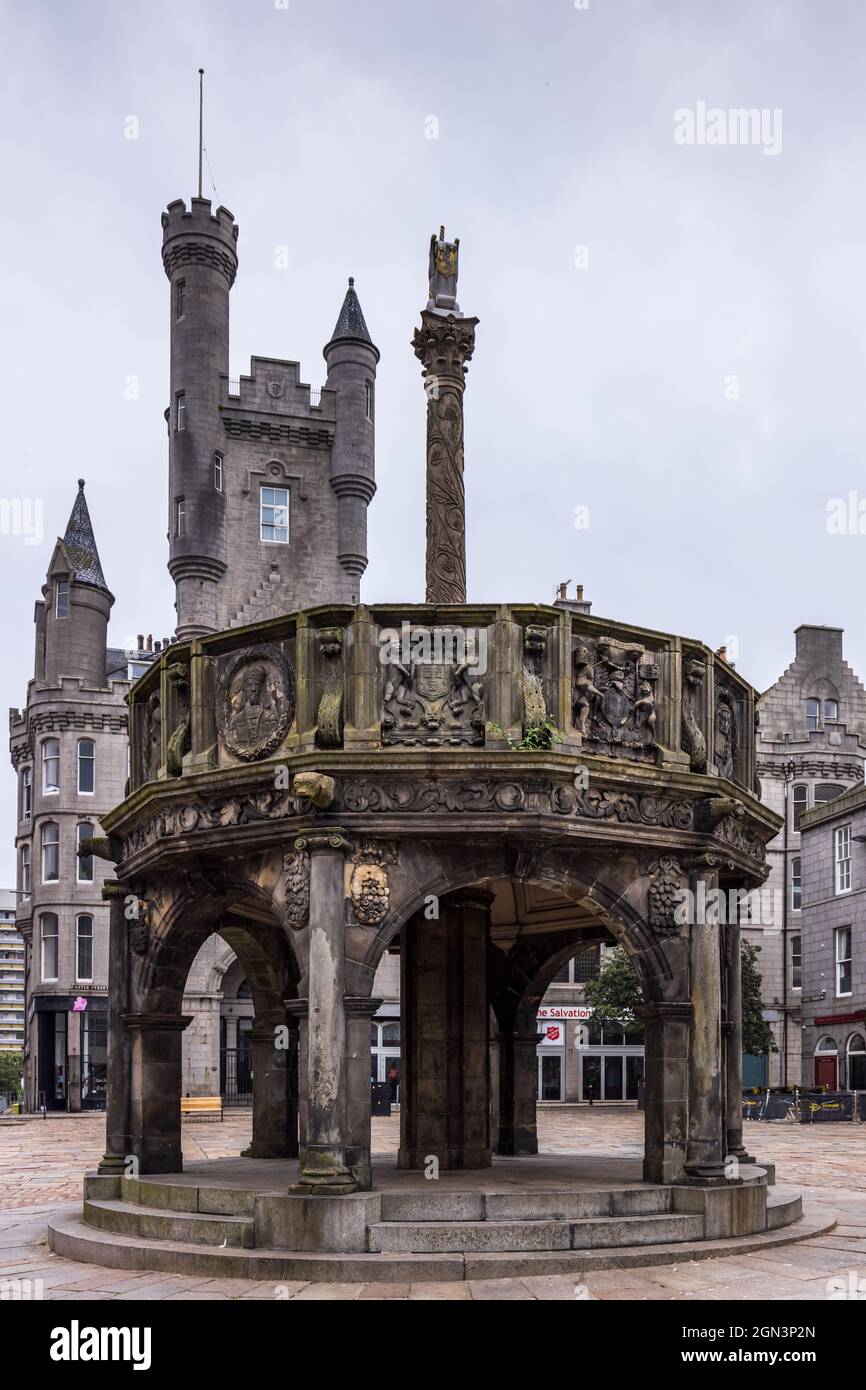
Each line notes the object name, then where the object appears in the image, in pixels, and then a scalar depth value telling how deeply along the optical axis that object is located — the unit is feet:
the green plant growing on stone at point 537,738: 41.55
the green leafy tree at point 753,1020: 169.37
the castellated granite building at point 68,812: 165.68
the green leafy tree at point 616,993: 160.66
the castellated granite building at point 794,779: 189.57
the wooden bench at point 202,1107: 130.62
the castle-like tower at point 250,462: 158.71
